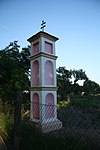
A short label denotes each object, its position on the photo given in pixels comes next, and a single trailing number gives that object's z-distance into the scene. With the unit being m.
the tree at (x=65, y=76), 17.64
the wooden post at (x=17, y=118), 2.92
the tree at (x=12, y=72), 6.90
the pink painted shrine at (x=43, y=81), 4.76
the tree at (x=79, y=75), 23.46
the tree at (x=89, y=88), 23.33
